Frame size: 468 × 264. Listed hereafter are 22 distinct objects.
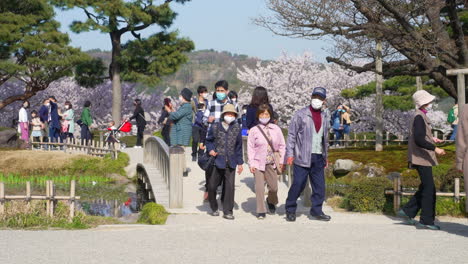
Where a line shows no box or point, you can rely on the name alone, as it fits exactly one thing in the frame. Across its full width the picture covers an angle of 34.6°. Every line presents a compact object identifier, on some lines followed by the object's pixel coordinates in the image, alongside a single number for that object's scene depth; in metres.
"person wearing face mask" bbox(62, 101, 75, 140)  26.14
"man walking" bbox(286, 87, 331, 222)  10.50
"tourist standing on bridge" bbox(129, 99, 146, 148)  25.13
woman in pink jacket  11.02
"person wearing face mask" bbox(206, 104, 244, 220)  10.94
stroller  27.78
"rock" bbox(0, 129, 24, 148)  26.92
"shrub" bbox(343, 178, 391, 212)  11.59
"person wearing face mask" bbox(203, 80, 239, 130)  12.77
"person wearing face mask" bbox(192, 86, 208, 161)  16.05
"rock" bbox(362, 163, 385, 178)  18.66
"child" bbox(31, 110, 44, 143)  26.55
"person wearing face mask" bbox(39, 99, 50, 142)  26.06
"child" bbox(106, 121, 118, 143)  27.98
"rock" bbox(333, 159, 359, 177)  19.50
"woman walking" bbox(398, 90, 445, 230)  9.62
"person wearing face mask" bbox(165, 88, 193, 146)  14.62
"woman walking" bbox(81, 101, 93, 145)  25.20
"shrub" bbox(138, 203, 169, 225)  10.56
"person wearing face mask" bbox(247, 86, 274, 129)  11.71
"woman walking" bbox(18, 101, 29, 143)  26.75
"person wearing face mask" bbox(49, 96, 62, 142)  25.20
